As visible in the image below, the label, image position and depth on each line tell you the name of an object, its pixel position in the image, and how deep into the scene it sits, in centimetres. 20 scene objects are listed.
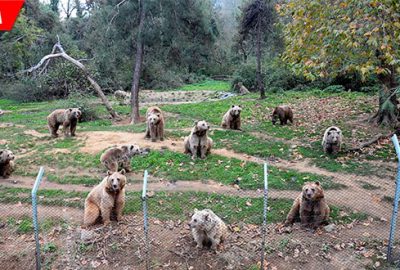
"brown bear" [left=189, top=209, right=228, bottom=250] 680
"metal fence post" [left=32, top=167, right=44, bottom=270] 606
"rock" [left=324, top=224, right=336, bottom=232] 757
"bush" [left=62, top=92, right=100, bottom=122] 1975
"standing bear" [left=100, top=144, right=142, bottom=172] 1029
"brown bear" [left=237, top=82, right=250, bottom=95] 2924
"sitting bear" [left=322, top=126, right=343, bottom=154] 1133
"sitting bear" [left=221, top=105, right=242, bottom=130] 1426
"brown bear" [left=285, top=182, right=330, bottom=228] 757
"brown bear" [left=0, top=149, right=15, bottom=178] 1031
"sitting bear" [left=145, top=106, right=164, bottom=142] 1288
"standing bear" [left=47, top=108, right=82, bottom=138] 1430
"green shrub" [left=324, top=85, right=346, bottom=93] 2466
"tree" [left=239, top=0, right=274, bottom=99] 2248
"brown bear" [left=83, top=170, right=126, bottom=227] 748
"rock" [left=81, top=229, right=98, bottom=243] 724
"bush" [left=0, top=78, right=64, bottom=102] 2815
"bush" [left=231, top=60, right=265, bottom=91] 3038
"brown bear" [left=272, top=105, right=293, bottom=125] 1532
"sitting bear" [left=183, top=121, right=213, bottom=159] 1114
